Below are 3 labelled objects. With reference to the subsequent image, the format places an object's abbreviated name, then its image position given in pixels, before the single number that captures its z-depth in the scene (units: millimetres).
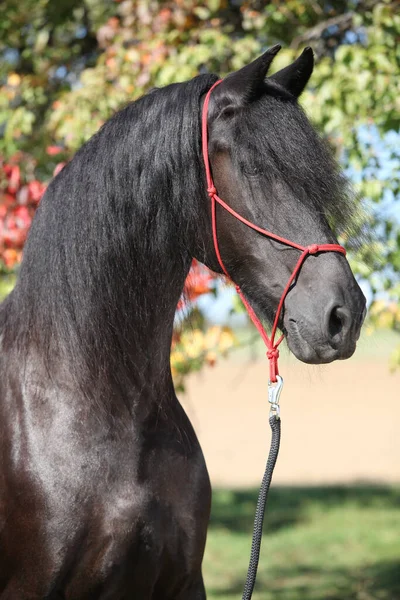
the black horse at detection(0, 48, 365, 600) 4590
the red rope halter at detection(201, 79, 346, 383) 4395
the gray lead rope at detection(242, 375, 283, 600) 4836
